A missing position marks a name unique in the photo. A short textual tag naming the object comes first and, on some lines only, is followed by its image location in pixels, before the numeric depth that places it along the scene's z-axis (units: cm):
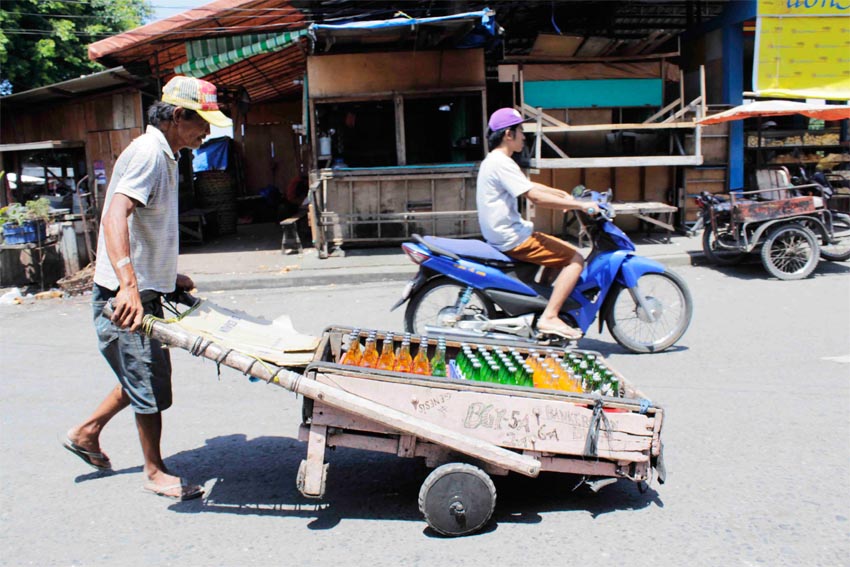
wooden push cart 305
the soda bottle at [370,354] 361
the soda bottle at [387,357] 361
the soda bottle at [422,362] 363
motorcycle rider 515
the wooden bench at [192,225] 1277
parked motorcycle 894
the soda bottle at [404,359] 362
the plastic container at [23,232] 965
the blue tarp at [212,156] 1758
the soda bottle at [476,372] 362
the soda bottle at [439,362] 371
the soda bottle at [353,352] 366
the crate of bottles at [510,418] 307
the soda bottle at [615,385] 347
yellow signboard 1149
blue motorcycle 548
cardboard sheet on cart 321
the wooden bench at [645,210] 1044
